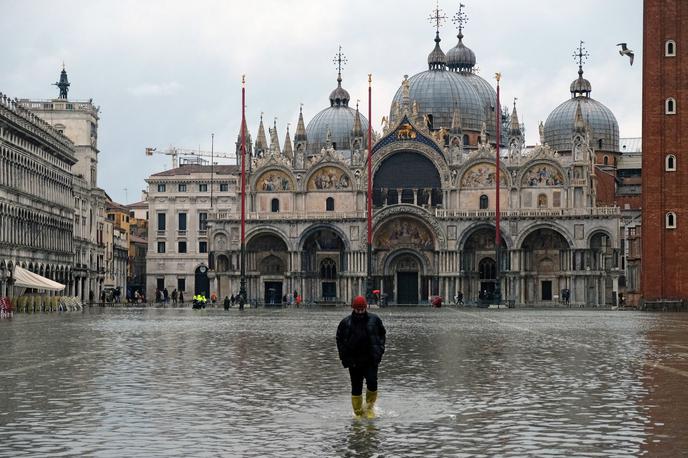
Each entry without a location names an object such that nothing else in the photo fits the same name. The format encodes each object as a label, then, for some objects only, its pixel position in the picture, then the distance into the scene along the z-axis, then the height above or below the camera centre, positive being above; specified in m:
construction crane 180.76 +19.39
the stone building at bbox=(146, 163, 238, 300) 127.94 +6.46
